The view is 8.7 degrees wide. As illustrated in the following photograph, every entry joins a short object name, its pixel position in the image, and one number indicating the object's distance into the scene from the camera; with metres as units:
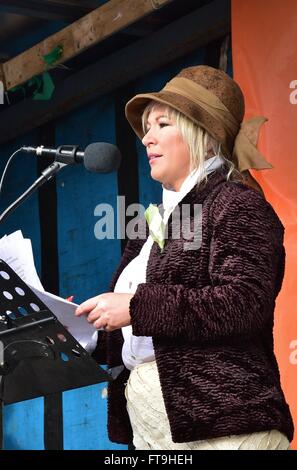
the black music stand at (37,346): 4.63
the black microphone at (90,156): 5.21
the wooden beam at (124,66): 8.13
